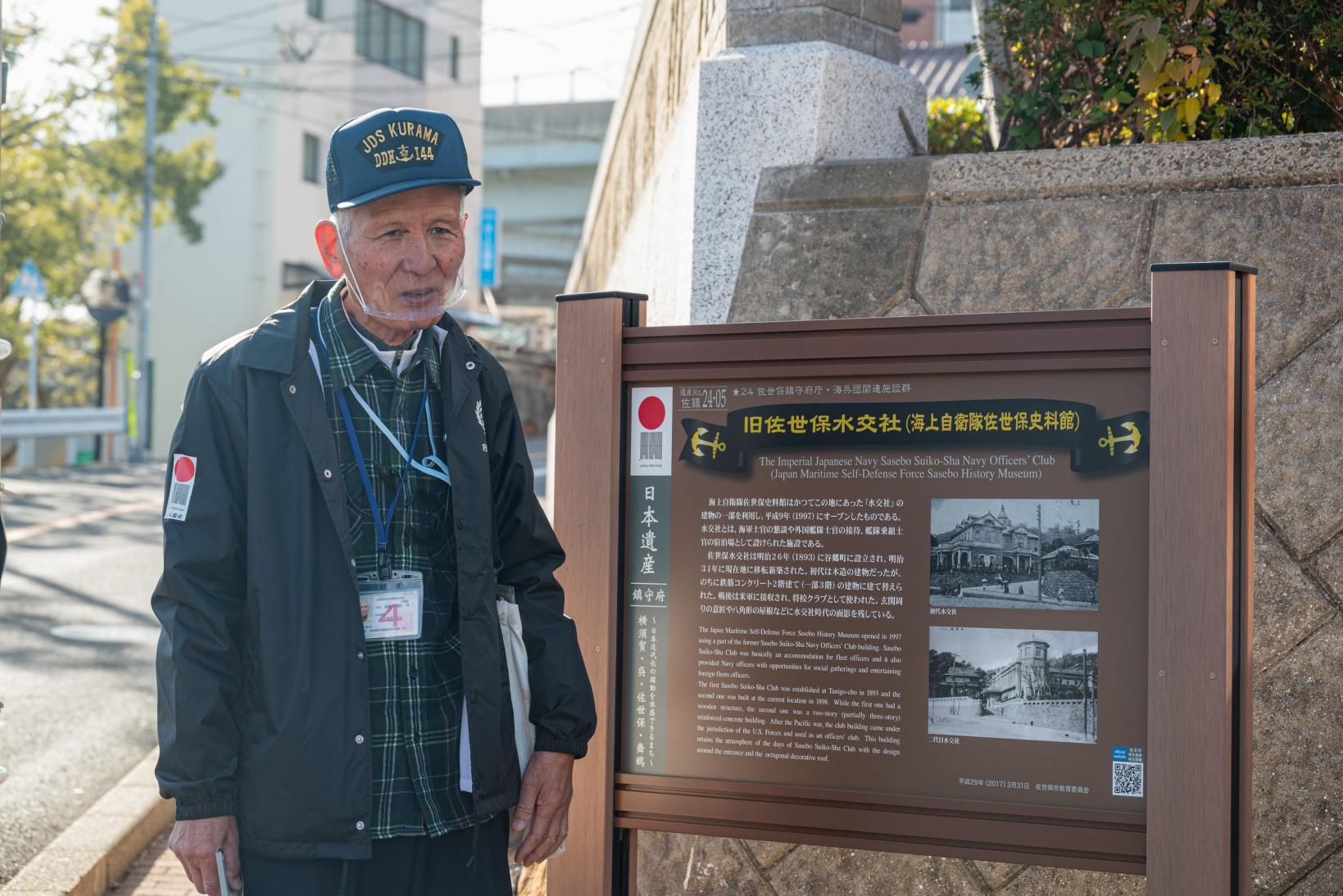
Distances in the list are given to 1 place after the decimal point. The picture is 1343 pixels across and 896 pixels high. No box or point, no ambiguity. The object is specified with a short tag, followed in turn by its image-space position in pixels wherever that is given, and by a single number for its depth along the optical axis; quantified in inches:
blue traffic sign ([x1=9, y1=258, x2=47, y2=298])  971.9
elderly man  95.2
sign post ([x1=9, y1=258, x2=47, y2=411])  959.6
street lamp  1136.2
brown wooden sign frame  99.3
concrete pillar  165.6
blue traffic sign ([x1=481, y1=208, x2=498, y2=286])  1480.1
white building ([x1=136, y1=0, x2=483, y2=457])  1330.0
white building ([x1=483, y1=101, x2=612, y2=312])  1584.6
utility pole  1147.9
